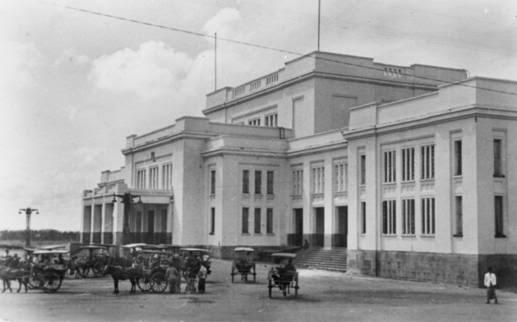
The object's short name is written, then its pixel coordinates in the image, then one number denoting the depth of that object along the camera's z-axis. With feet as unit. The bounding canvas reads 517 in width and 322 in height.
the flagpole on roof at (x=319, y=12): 162.83
